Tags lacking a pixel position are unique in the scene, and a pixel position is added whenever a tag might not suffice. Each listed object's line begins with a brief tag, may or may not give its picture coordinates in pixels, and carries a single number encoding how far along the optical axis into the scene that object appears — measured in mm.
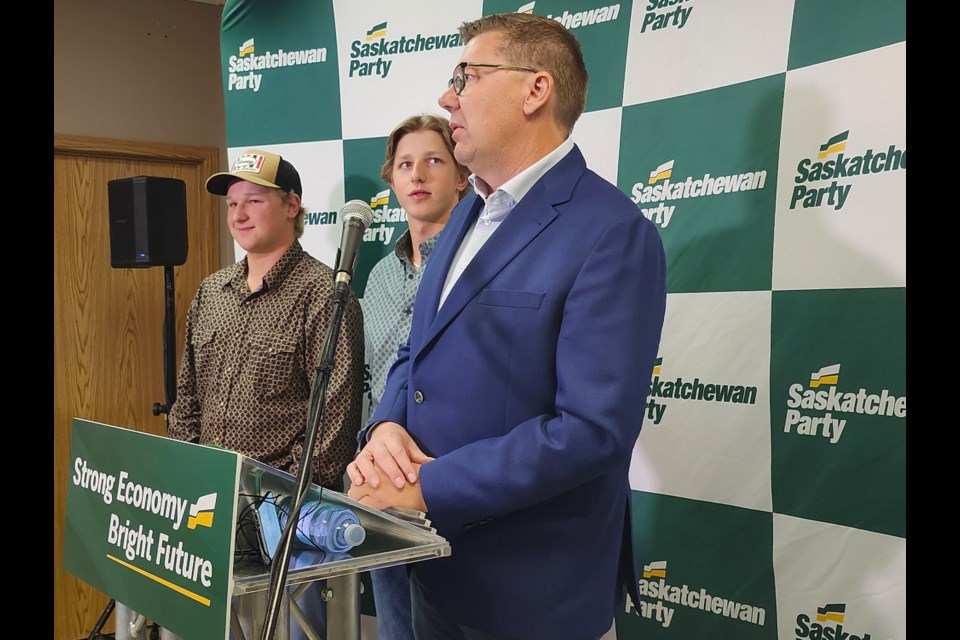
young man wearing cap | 2469
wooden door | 4125
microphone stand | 1012
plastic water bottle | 1153
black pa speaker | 3469
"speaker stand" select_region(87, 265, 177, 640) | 3486
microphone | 1205
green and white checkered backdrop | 1880
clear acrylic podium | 1112
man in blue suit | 1298
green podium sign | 1091
